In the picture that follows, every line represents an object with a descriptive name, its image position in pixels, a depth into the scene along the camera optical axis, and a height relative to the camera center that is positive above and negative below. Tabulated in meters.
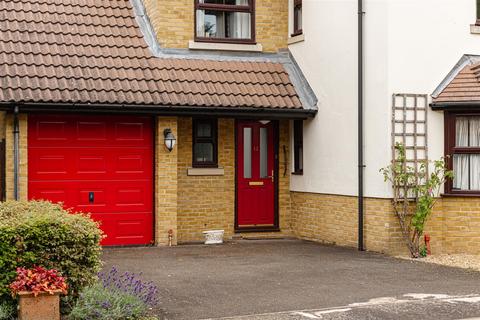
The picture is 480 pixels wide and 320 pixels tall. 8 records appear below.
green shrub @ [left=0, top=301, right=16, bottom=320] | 8.34 -1.41
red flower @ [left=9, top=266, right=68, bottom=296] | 8.23 -1.10
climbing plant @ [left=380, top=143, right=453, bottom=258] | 14.26 -0.35
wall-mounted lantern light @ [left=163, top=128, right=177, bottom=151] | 15.52 +0.63
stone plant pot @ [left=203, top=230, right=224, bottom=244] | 16.30 -1.26
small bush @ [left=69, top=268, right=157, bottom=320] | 8.37 -1.36
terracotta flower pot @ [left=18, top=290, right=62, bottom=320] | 8.22 -1.33
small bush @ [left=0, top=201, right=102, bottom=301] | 8.47 -0.76
